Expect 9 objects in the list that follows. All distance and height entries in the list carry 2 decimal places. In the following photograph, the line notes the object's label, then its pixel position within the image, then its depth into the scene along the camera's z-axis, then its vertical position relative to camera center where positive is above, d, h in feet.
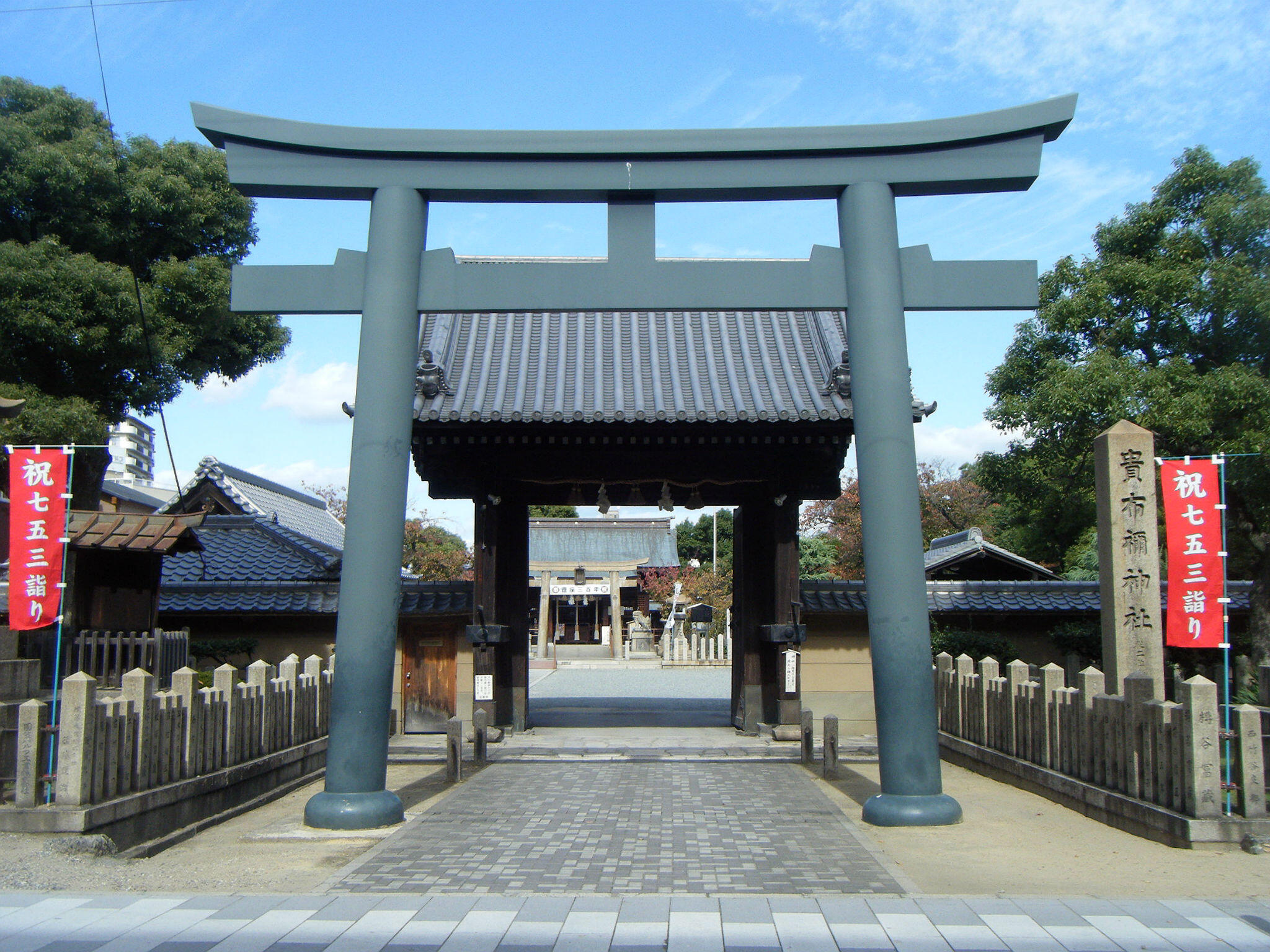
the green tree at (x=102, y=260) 45.75 +16.32
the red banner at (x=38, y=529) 32.53 +1.79
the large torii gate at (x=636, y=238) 26.68 +9.94
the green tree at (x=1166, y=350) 43.75 +11.77
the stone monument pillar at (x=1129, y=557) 33.06 +1.09
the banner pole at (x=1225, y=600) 30.97 -0.36
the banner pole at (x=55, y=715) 23.30 -3.53
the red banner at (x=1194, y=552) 32.17 +1.23
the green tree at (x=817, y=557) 139.44 +4.38
